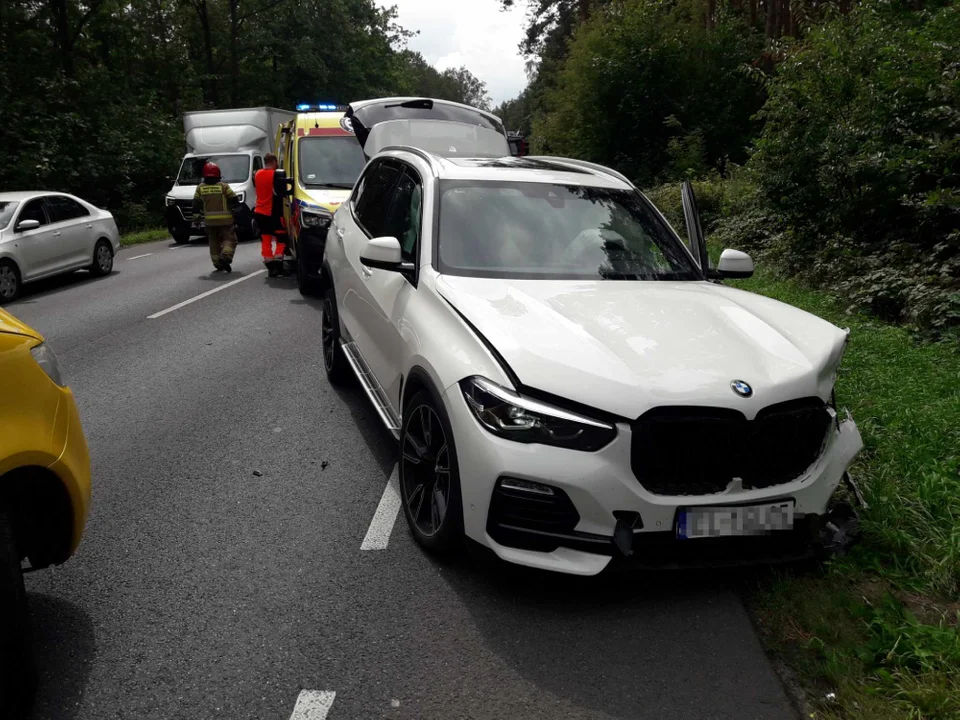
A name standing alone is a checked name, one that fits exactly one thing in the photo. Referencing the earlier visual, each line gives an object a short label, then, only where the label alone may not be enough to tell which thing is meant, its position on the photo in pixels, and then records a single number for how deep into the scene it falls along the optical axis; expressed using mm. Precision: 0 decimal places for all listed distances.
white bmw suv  3342
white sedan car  12242
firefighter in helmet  13500
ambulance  10867
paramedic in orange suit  12766
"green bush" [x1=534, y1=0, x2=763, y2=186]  23781
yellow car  2664
